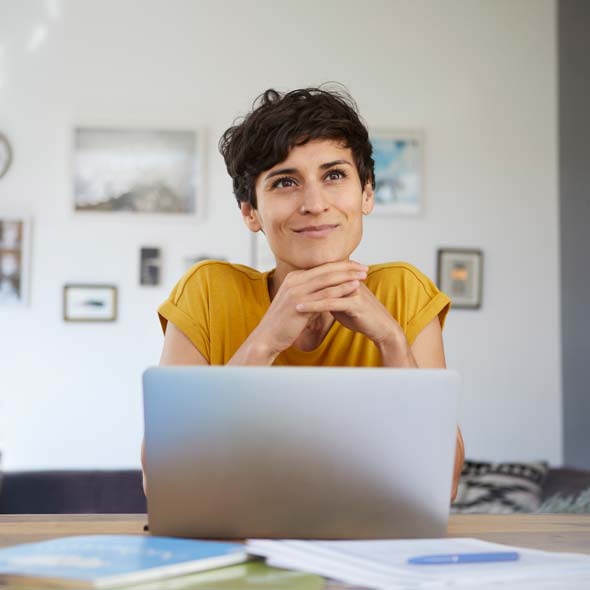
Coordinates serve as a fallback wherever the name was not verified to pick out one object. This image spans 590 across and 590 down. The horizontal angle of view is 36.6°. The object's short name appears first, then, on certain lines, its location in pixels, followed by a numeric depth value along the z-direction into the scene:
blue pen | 0.78
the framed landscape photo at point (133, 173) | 4.20
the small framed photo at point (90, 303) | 4.14
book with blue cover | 0.70
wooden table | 1.01
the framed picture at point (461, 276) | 4.29
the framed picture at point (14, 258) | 4.12
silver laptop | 0.88
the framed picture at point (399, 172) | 4.30
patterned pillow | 3.33
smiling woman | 1.64
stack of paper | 0.74
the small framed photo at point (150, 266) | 4.19
